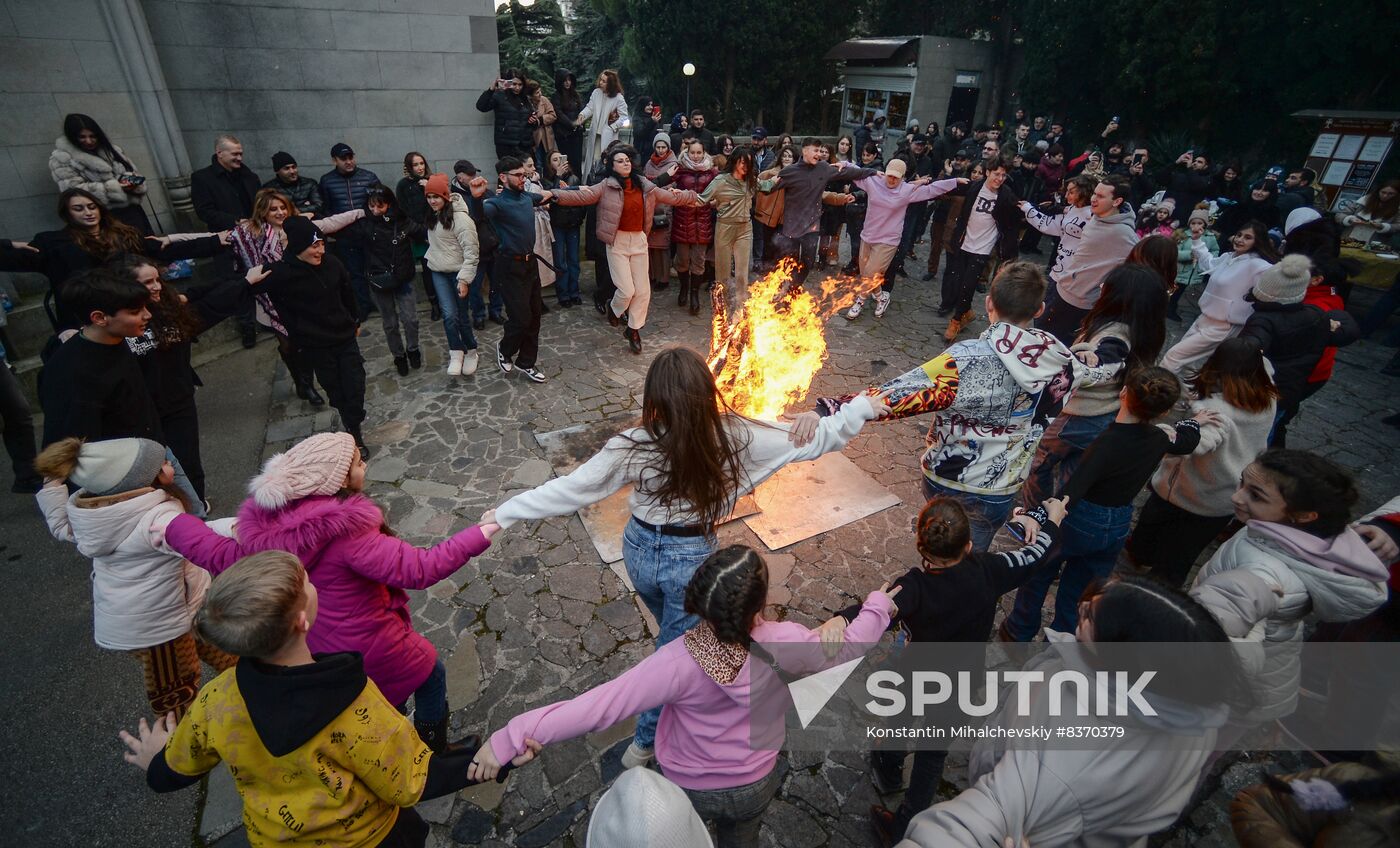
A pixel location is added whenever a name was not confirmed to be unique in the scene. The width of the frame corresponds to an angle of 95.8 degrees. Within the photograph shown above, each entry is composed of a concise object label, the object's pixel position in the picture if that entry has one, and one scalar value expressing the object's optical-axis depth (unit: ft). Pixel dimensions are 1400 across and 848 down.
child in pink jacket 8.70
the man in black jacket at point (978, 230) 28.48
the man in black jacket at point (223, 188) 26.30
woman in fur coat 23.54
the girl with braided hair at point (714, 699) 7.24
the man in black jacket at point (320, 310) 17.99
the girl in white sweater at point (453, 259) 24.17
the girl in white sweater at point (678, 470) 9.24
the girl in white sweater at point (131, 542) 9.62
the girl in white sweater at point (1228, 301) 18.90
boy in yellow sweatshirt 6.30
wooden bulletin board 43.55
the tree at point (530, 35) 78.95
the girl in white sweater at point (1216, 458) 13.61
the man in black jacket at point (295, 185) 27.55
